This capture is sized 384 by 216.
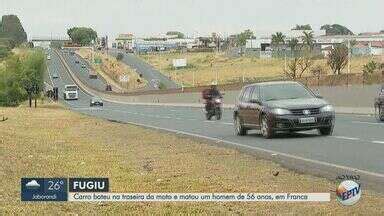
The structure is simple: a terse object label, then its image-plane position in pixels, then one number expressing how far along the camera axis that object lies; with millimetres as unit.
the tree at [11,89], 103750
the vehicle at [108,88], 136375
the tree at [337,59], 102375
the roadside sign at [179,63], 169625
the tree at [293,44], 165800
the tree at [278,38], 195125
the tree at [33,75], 98188
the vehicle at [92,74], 162000
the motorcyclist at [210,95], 38594
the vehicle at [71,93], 126250
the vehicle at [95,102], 95000
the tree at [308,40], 178750
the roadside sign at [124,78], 151275
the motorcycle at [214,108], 38281
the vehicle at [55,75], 166662
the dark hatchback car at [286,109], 21656
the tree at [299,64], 88344
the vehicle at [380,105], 30703
